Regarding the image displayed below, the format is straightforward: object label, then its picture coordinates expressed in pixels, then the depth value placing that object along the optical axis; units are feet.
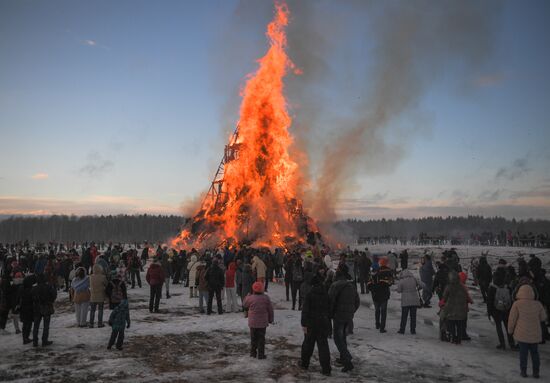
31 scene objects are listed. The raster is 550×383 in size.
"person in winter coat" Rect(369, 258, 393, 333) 37.22
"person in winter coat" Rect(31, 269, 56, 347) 31.86
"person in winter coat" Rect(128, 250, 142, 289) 68.18
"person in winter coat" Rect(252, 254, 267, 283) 50.52
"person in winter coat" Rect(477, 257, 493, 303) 48.04
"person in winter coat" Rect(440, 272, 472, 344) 33.27
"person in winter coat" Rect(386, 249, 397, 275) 70.85
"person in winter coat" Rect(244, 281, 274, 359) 29.14
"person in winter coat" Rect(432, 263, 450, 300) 42.09
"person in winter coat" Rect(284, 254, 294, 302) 53.78
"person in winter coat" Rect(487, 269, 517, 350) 32.14
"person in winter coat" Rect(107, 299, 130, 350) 31.17
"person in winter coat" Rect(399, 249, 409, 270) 77.47
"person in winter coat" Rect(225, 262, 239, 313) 47.47
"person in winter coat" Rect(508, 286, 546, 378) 25.52
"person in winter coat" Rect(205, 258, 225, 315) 45.85
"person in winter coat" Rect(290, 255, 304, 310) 48.39
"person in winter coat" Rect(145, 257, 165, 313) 46.19
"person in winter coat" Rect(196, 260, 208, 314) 46.85
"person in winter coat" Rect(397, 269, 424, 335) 36.27
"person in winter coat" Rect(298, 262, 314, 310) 38.47
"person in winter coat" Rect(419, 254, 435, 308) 50.56
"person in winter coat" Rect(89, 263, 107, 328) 38.22
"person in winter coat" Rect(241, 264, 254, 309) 50.01
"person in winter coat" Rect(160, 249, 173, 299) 58.38
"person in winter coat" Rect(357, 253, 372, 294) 59.47
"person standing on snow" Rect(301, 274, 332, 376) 25.95
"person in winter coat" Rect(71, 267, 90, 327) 38.70
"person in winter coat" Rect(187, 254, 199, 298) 57.26
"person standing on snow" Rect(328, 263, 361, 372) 27.71
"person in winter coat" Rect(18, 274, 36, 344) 32.48
